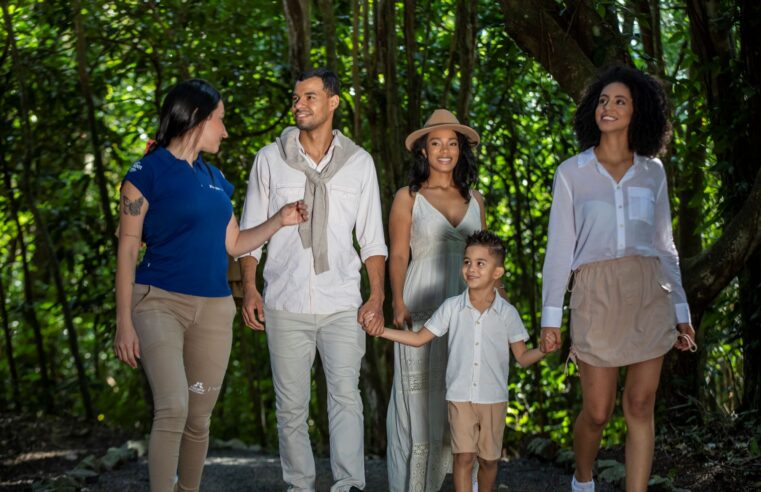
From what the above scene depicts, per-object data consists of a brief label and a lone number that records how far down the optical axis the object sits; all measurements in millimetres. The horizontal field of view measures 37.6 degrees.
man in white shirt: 5406
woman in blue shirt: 4387
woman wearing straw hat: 5773
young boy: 5195
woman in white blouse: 4941
